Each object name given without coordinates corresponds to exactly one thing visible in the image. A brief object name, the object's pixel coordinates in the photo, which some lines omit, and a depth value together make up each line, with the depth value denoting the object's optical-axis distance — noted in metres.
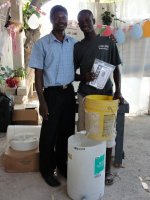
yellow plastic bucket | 2.03
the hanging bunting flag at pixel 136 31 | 4.30
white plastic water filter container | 1.99
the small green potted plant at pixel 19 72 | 4.80
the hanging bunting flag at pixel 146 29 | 4.30
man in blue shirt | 2.15
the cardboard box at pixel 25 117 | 3.62
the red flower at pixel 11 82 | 4.25
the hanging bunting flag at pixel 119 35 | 4.30
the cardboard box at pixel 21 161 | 2.57
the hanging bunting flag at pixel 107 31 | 4.21
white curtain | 4.41
